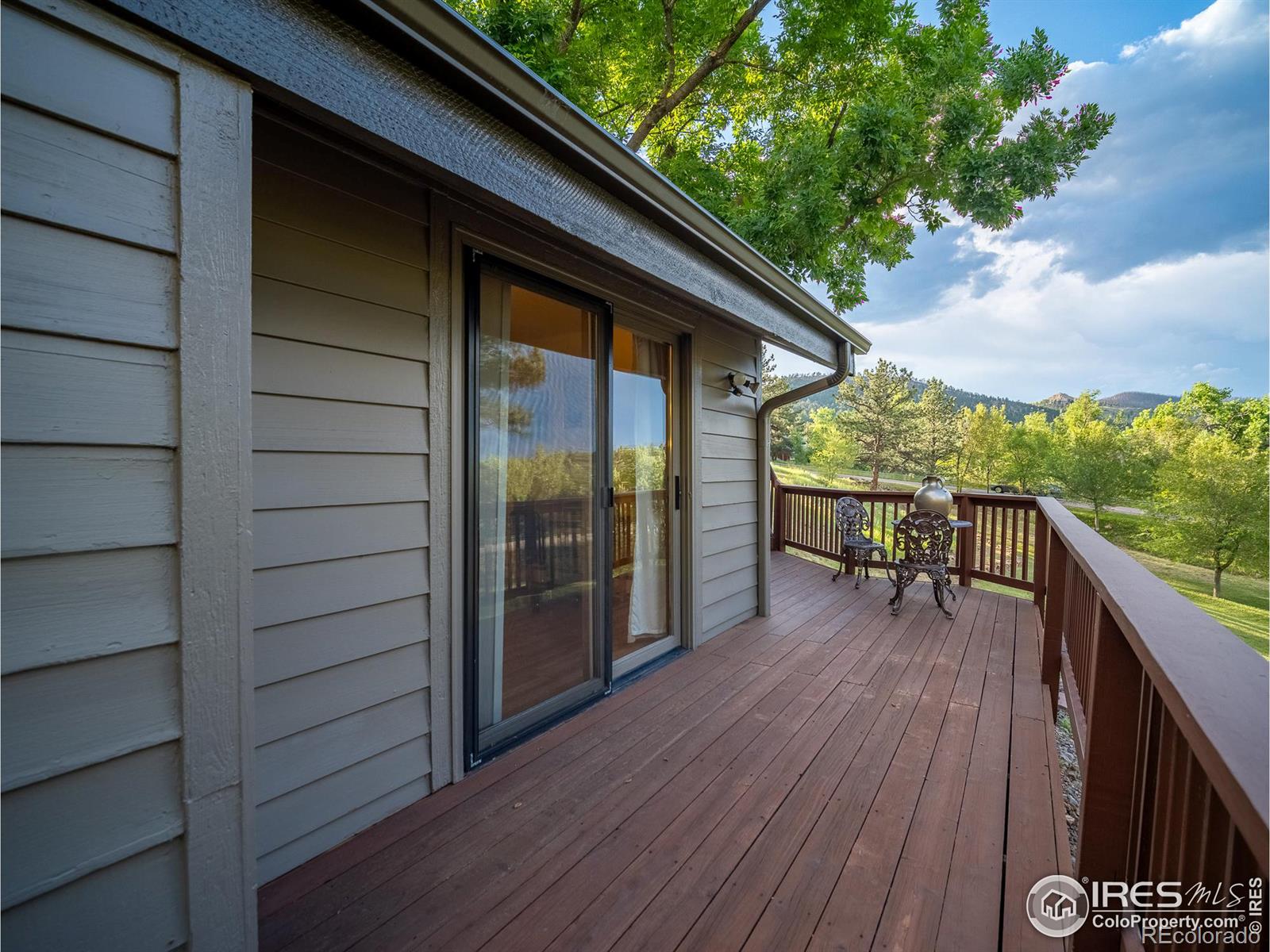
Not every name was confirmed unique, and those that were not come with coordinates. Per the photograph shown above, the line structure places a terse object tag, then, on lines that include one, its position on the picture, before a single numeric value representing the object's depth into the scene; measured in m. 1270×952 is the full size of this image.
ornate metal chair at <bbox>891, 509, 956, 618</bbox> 4.35
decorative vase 4.55
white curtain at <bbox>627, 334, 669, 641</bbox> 3.18
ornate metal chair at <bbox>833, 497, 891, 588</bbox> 5.41
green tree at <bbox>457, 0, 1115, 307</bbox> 5.38
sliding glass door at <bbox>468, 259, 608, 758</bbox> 2.17
